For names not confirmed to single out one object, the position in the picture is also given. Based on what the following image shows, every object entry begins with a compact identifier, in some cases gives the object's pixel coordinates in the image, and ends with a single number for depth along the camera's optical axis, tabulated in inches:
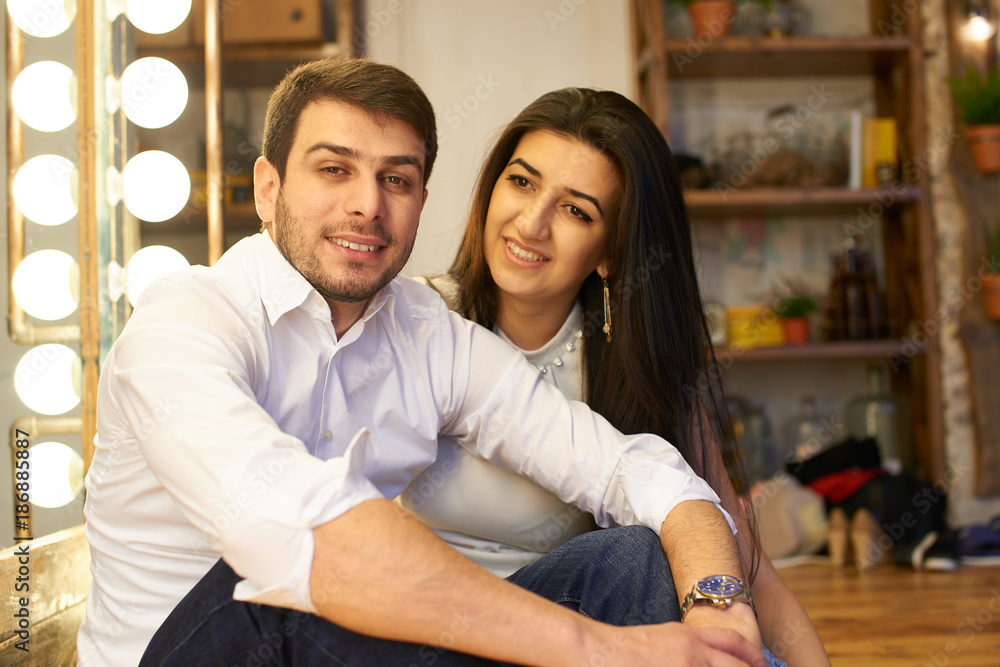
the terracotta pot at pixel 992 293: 115.6
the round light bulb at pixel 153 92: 70.4
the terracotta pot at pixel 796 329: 116.6
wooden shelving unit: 113.7
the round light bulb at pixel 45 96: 59.2
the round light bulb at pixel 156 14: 72.0
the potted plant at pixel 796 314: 116.2
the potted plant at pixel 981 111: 113.7
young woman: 56.0
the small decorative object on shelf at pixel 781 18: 115.6
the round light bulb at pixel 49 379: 57.5
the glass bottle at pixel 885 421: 120.0
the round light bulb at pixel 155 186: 70.7
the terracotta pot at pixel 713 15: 111.9
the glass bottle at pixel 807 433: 122.3
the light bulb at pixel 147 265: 68.8
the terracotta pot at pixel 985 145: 114.4
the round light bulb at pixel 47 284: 58.6
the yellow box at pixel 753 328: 116.5
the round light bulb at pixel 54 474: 56.8
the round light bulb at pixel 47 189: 58.7
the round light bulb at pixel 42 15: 58.3
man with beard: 32.9
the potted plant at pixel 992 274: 115.6
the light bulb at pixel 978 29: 118.4
